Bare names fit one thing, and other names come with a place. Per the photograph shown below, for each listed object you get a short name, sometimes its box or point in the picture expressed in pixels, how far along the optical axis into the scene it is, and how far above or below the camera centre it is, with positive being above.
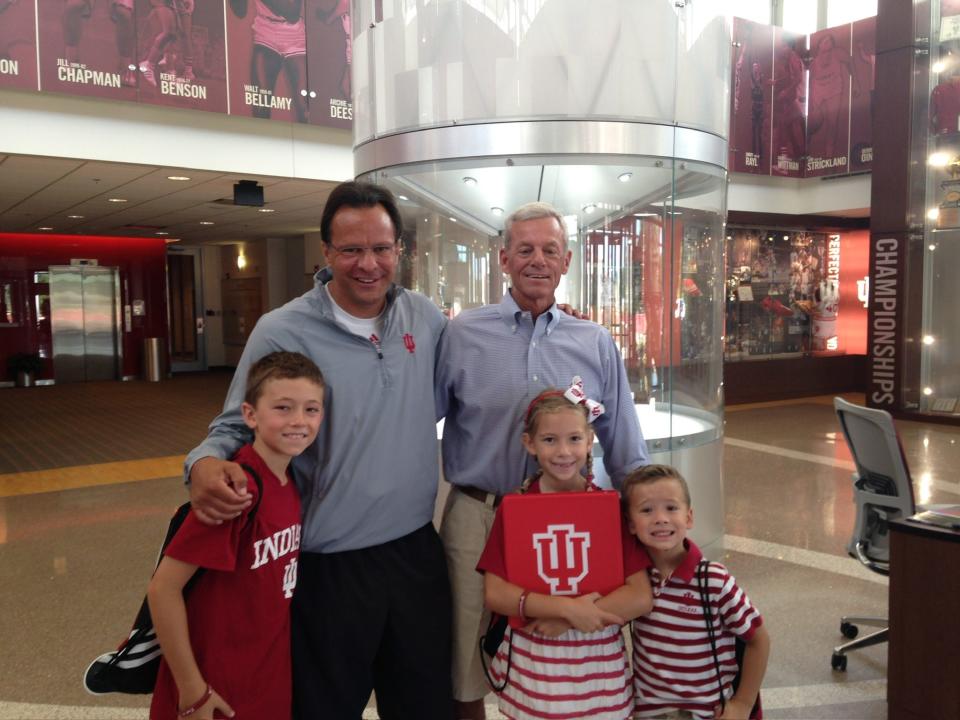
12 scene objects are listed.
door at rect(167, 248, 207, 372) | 17.72 -0.16
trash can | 16.05 -1.14
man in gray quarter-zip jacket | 1.81 -0.40
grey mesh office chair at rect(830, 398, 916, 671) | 3.12 -0.78
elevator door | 15.48 -0.38
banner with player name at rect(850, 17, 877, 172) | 11.05 +2.78
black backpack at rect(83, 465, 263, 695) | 1.68 -0.76
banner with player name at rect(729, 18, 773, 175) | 11.12 +2.80
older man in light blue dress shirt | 2.02 -0.23
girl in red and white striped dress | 1.72 -0.73
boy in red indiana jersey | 1.56 -0.57
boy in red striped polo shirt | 1.71 -0.71
